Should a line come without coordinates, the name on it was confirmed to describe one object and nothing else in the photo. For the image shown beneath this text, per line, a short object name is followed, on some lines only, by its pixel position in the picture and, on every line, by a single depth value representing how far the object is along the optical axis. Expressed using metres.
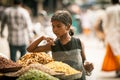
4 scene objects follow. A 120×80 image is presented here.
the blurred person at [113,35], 14.26
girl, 6.50
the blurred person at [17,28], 13.18
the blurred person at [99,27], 28.08
